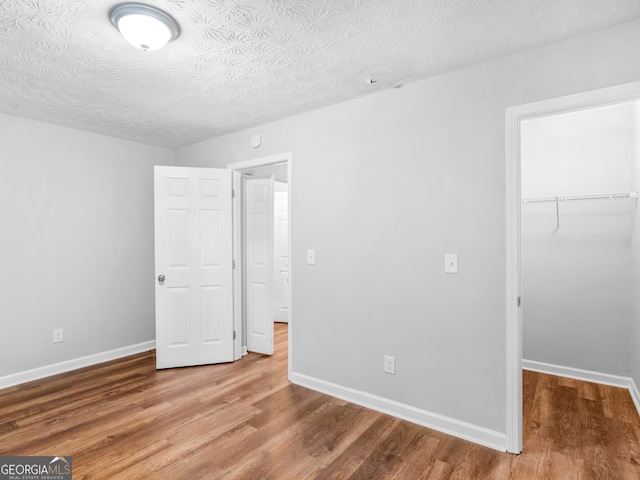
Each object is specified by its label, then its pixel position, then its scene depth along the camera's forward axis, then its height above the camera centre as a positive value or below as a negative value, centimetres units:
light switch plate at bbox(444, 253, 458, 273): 238 -16
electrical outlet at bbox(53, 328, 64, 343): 351 -95
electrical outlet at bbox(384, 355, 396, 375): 265 -95
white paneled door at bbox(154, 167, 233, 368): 363 -26
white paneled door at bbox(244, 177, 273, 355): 400 -25
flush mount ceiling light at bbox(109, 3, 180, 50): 169 +110
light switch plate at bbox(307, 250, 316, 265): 313 -15
